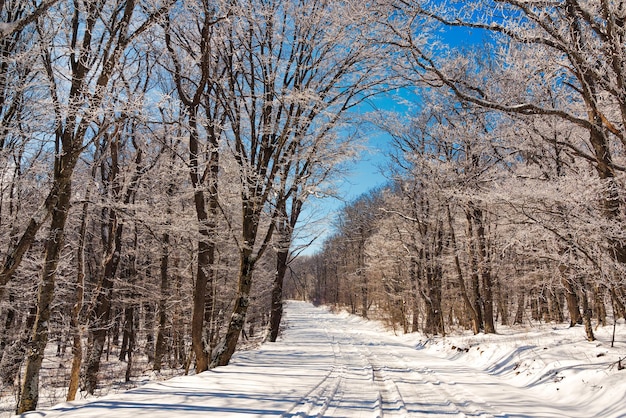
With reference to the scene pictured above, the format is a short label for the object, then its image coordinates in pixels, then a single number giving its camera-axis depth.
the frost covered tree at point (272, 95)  9.34
